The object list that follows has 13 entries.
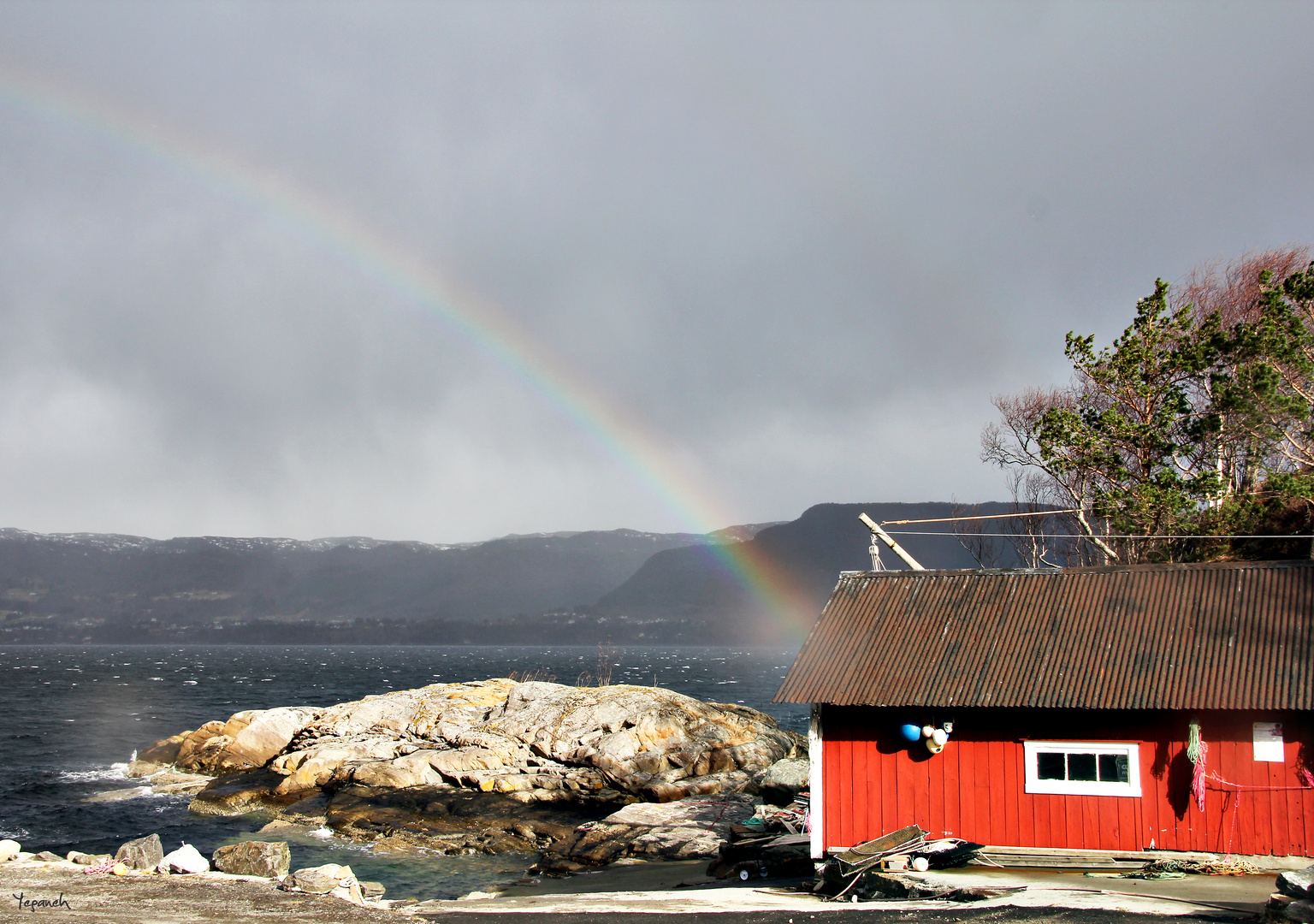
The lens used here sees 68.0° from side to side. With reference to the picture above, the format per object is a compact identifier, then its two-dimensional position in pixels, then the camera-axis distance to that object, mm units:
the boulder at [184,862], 18359
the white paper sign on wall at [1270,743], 16406
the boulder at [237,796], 33656
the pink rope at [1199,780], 16594
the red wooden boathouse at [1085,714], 16500
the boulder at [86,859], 19109
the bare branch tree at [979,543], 48881
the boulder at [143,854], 18406
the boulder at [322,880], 17500
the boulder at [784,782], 26438
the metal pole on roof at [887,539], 24389
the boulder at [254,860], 19969
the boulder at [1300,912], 11906
